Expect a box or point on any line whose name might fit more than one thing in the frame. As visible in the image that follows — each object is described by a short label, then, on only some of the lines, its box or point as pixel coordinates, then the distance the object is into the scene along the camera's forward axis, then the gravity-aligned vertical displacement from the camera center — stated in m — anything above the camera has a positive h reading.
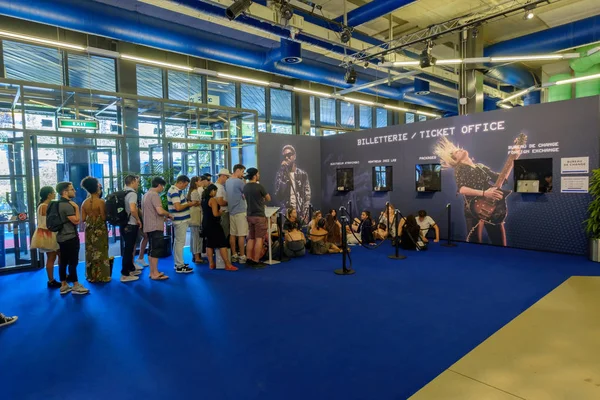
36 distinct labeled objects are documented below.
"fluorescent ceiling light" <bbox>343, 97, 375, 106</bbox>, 12.04 +2.72
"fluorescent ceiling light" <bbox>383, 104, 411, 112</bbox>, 14.44 +2.93
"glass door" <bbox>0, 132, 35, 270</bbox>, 6.00 -0.23
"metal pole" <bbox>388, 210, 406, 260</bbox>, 6.53 -1.36
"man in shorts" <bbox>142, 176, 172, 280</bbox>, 5.20 -0.44
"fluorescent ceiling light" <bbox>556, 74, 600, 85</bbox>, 8.88 +2.42
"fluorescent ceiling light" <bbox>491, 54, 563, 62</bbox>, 7.27 +2.47
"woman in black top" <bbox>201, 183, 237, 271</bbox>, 5.64 -0.62
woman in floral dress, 5.06 -0.64
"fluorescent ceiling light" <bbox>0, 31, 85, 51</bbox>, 6.67 +2.84
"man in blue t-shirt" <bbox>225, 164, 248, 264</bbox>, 5.96 -0.33
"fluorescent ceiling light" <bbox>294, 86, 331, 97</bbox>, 10.95 +2.78
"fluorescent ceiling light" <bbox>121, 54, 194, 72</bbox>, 7.89 +2.81
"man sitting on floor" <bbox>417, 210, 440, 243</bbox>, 7.82 -0.94
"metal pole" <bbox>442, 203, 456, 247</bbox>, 7.67 -1.04
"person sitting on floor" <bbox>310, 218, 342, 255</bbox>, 6.95 -1.17
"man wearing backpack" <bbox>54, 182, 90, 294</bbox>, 4.59 -0.58
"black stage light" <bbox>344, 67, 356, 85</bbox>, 8.89 +2.61
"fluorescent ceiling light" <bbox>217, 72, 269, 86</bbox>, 9.54 +2.89
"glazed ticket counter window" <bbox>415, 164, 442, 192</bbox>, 8.36 +0.06
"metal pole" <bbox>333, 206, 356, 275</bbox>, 5.48 -1.33
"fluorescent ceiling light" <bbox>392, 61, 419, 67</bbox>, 7.58 +2.46
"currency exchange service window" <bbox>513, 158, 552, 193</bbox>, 6.77 +0.04
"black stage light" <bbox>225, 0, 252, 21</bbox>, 5.71 +2.78
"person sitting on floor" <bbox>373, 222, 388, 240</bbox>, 8.26 -1.16
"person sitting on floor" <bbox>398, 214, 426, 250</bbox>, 7.24 -1.12
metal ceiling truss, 7.01 +3.17
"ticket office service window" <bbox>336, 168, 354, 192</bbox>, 10.38 +0.08
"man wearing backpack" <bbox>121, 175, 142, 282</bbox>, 5.35 -0.65
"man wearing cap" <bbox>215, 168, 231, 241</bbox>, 5.93 -0.20
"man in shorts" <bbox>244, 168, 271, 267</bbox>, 5.91 -0.42
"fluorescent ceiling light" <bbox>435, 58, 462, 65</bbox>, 7.57 +2.46
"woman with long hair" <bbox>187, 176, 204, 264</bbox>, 6.19 -0.61
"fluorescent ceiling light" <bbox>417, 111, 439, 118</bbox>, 17.08 +3.19
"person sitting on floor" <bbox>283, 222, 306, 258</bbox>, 6.69 -1.10
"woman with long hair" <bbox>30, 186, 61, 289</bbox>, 4.97 -0.58
